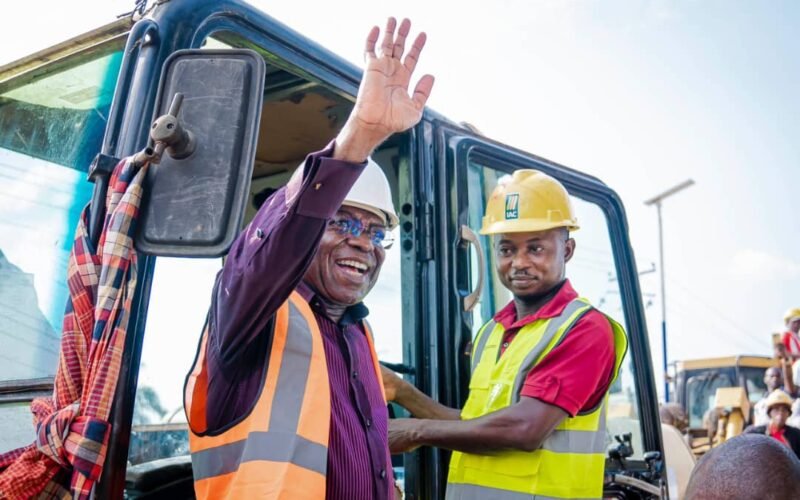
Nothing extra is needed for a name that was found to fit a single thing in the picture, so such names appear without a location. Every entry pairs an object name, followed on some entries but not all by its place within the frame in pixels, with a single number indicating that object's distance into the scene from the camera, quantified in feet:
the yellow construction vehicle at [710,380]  49.39
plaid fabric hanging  5.27
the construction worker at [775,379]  30.94
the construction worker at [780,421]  24.21
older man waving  5.31
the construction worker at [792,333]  25.95
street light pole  55.21
